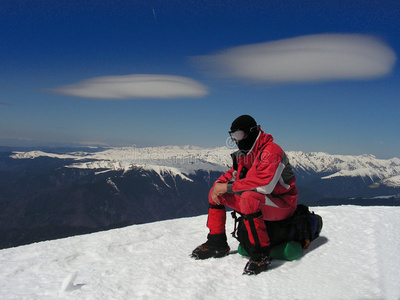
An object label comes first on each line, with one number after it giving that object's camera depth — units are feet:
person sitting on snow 15.80
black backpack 17.26
